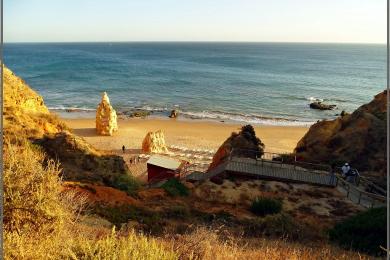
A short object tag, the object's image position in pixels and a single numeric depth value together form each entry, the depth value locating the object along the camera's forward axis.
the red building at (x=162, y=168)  24.84
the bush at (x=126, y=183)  18.33
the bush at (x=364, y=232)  11.84
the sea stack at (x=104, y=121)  43.98
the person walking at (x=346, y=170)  20.44
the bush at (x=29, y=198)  7.52
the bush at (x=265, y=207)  16.05
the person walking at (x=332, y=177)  20.61
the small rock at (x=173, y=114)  58.79
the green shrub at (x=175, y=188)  18.01
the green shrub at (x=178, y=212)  14.24
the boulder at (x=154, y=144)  37.09
